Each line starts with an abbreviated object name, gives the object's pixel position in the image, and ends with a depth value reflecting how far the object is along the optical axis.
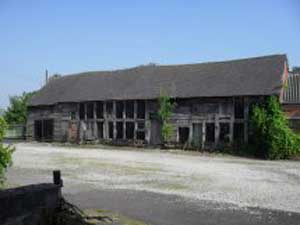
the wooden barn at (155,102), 21.29
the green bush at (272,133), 19.05
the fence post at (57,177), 5.74
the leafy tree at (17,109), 36.52
